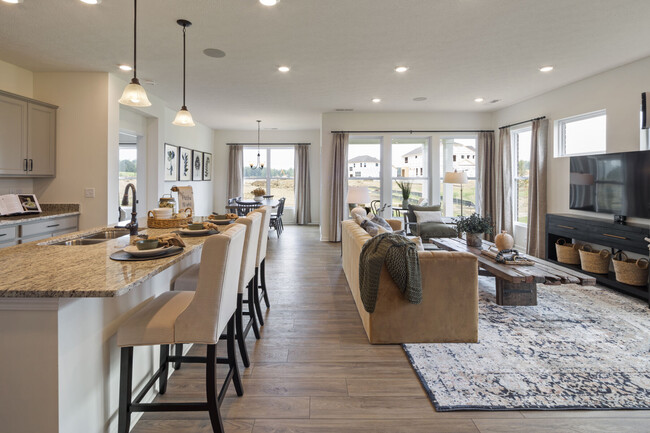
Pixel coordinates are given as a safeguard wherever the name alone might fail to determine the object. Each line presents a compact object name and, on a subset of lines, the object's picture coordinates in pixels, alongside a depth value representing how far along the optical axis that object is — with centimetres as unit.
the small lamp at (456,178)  656
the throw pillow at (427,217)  673
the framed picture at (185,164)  781
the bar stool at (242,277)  235
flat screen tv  406
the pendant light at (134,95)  262
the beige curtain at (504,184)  679
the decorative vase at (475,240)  458
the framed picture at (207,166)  946
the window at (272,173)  1053
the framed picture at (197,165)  866
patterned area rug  207
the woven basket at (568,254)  488
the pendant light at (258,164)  1030
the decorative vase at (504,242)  379
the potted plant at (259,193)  863
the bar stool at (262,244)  309
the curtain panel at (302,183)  1029
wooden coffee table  305
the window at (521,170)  652
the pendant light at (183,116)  332
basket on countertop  292
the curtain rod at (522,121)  585
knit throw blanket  264
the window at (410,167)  779
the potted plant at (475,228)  451
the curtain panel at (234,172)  1023
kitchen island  131
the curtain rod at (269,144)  1025
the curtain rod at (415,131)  753
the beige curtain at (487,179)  732
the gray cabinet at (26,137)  398
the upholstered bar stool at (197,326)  159
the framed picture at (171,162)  717
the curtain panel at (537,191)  577
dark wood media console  385
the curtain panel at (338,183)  749
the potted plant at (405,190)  747
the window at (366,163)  786
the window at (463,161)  769
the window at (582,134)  496
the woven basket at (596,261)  439
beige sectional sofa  277
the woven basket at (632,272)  387
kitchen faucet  244
